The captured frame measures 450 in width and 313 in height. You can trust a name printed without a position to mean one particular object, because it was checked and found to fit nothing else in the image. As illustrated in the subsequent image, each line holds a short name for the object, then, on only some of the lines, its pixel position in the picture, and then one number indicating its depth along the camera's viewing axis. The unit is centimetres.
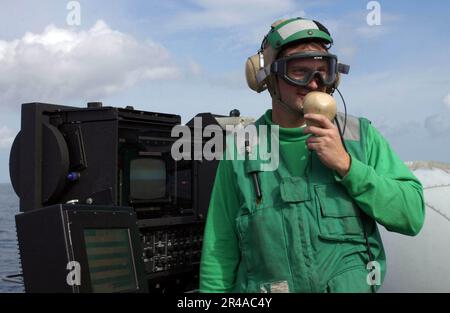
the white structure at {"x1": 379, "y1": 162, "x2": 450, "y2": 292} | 457
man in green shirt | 264
